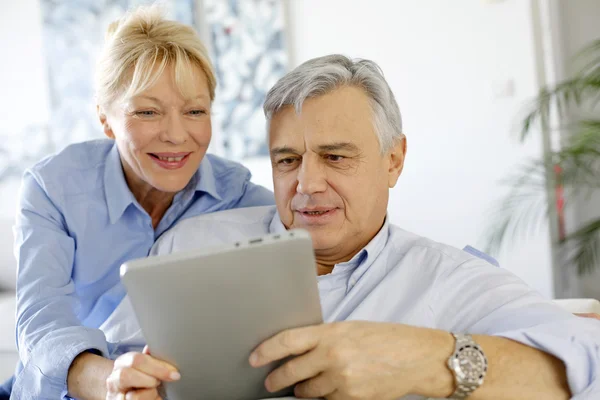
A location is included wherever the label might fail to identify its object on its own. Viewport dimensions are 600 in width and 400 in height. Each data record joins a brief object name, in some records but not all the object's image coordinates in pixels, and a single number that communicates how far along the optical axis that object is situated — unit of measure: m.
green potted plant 3.13
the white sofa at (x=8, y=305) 1.81
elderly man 1.12
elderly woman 1.81
